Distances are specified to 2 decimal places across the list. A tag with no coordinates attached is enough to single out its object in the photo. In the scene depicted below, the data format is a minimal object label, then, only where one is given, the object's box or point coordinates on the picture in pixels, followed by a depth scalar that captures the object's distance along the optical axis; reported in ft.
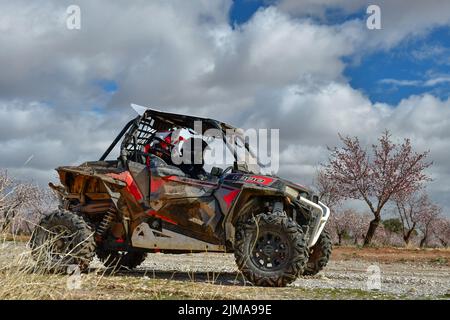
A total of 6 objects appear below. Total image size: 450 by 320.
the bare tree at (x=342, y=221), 161.56
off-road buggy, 29.32
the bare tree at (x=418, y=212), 157.36
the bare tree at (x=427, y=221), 166.61
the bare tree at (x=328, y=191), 119.65
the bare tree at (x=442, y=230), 187.42
